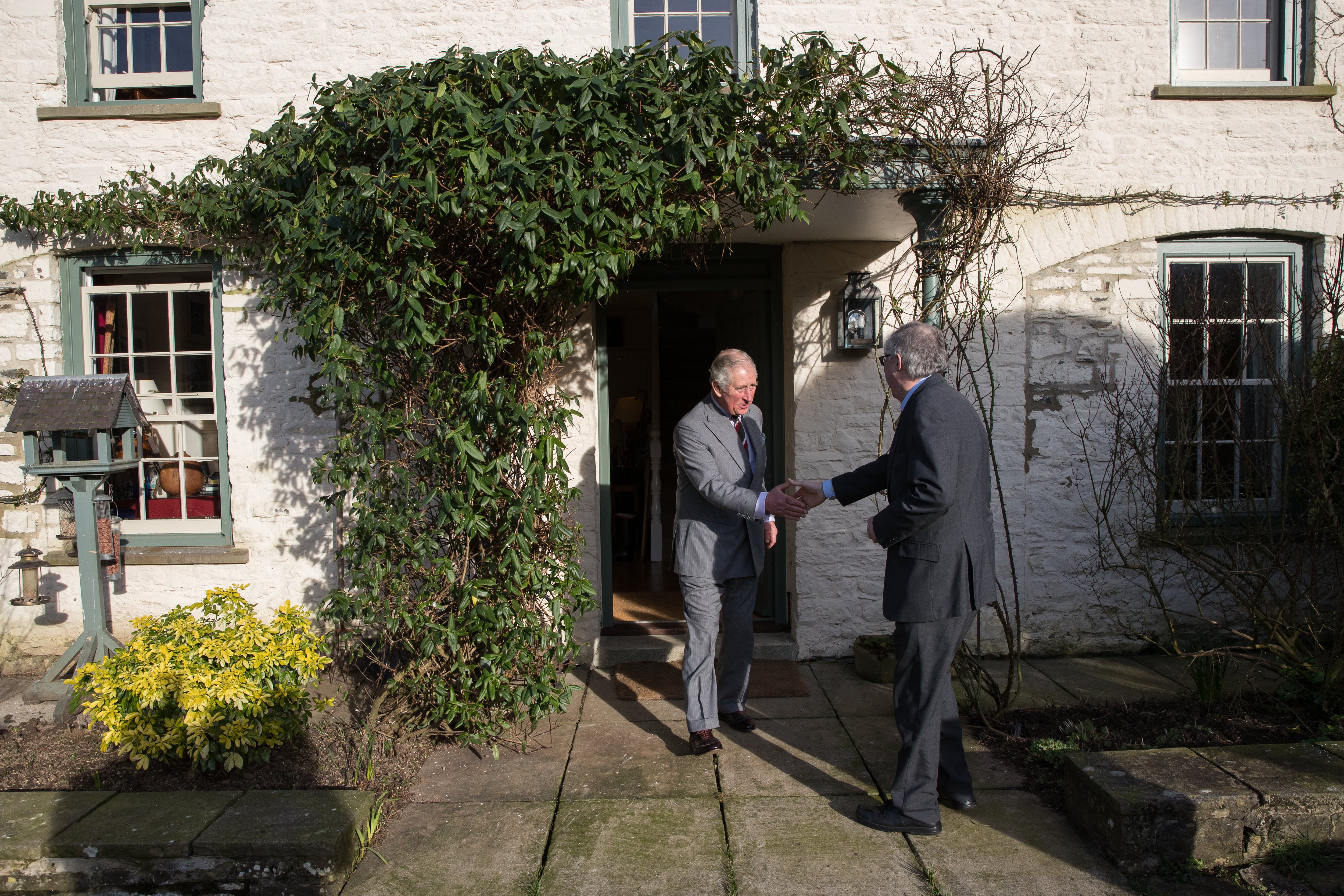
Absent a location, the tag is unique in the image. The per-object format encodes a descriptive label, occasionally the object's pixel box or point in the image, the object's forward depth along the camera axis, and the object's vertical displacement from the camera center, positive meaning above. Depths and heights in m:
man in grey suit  4.12 -0.61
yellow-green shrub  3.67 -1.23
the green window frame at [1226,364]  4.91 +0.21
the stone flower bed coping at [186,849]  3.08 -1.60
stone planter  5.22 -1.58
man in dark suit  3.31 -0.59
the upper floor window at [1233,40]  5.82 +2.42
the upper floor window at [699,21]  5.63 +2.52
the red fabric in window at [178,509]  5.82 -0.70
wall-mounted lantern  5.51 +0.55
